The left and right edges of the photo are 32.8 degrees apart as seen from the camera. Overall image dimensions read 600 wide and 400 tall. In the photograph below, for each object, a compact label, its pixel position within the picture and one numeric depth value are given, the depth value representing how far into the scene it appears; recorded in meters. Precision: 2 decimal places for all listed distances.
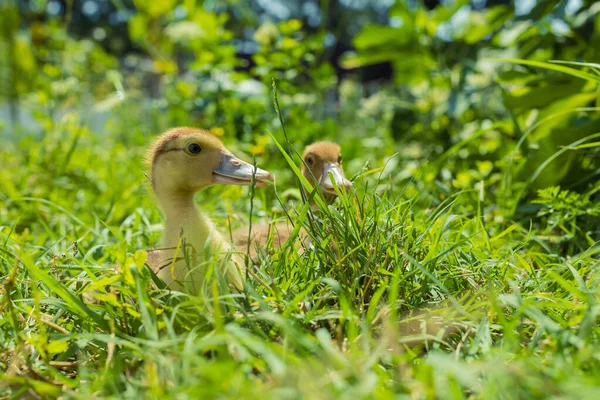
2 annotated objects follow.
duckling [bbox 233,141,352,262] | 0.64
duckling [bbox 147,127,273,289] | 0.58
